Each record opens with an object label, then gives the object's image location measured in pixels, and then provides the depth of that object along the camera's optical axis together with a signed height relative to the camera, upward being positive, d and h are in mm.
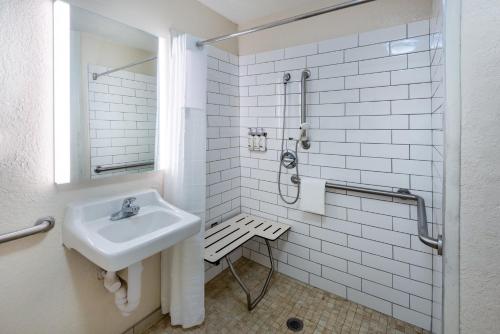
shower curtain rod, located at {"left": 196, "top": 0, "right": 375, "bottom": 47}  1048 +700
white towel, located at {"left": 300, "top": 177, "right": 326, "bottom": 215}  1814 -265
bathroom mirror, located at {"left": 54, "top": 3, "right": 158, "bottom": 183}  1185 +345
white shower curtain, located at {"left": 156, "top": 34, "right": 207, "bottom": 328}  1494 +24
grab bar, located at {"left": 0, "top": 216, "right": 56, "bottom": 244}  975 -309
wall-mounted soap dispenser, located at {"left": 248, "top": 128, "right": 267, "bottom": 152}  2113 +189
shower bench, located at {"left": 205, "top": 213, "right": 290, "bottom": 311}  1673 -586
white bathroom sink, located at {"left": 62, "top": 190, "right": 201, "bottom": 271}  984 -349
